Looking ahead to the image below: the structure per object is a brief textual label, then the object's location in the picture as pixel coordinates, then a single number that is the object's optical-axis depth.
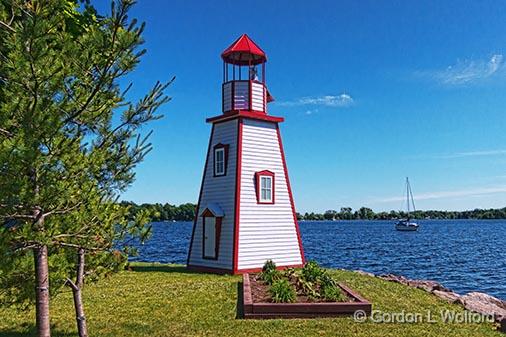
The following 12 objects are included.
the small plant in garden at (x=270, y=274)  15.05
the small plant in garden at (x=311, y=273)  14.21
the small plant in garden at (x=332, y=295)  12.06
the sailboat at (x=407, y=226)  111.55
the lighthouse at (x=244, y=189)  19.19
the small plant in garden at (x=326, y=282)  13.09
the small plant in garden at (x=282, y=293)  11.89
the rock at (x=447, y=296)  14.68
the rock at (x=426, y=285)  16.83
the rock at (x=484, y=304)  13.57
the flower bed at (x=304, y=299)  11.46
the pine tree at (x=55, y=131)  5.88
